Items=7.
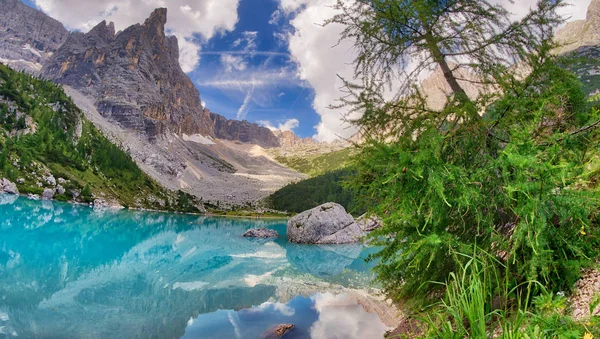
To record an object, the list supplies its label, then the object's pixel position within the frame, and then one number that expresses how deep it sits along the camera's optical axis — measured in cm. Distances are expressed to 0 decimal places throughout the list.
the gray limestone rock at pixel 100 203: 9137
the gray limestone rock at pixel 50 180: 8746
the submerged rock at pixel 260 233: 5304
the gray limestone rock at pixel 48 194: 8119
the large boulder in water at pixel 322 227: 4862
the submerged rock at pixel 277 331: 1220
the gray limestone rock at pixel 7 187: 7541
